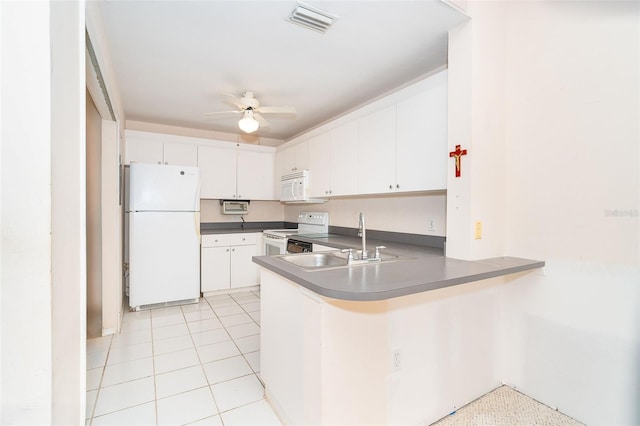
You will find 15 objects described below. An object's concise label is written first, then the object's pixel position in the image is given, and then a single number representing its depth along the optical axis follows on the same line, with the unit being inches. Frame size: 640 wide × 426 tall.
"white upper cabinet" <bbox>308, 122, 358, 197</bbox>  118.3
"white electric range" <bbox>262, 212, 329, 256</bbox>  149.4
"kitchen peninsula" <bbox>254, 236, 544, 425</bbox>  52.4
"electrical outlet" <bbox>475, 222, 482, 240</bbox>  72.5
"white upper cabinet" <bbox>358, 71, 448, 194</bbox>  83.1
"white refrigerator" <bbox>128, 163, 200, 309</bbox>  133.8
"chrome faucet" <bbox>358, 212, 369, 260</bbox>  76.2
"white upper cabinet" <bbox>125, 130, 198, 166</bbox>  148.5
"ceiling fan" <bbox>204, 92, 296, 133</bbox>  112.7
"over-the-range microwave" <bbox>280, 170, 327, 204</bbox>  150.3
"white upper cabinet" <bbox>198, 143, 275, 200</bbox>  166.7
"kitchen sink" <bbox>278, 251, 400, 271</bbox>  77.6
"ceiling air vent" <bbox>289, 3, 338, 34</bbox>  69.6
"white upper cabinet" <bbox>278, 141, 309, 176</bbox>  152.4
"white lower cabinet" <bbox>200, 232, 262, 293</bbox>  155.3
